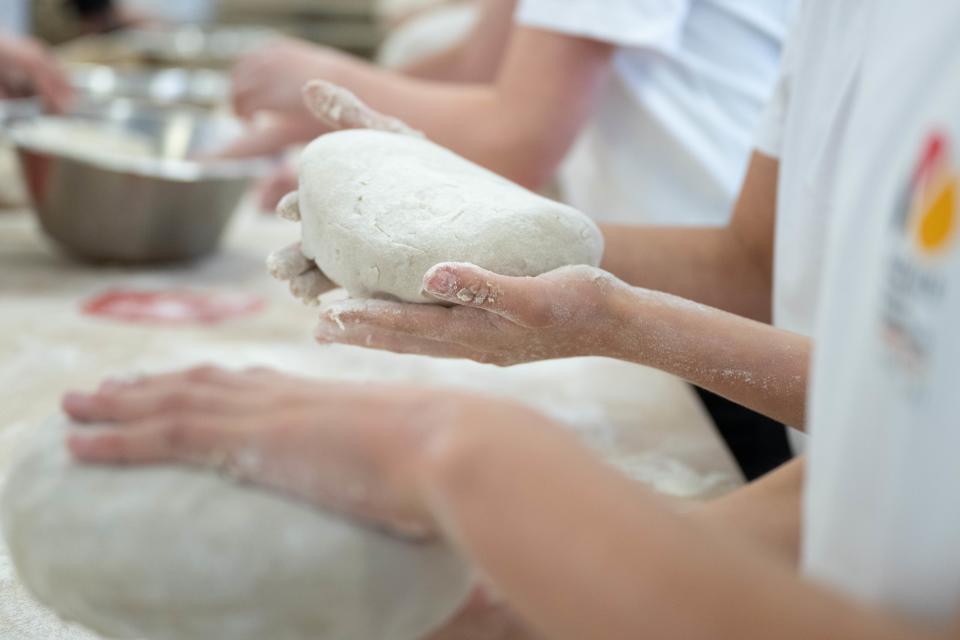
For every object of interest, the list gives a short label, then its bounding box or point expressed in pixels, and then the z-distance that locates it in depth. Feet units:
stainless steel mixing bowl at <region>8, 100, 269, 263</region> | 5.70
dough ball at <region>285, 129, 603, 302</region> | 2.75
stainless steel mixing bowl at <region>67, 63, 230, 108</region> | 8.57
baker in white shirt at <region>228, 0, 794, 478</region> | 4.48
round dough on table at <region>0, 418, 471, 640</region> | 1.86
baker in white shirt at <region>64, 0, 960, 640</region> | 1.42
